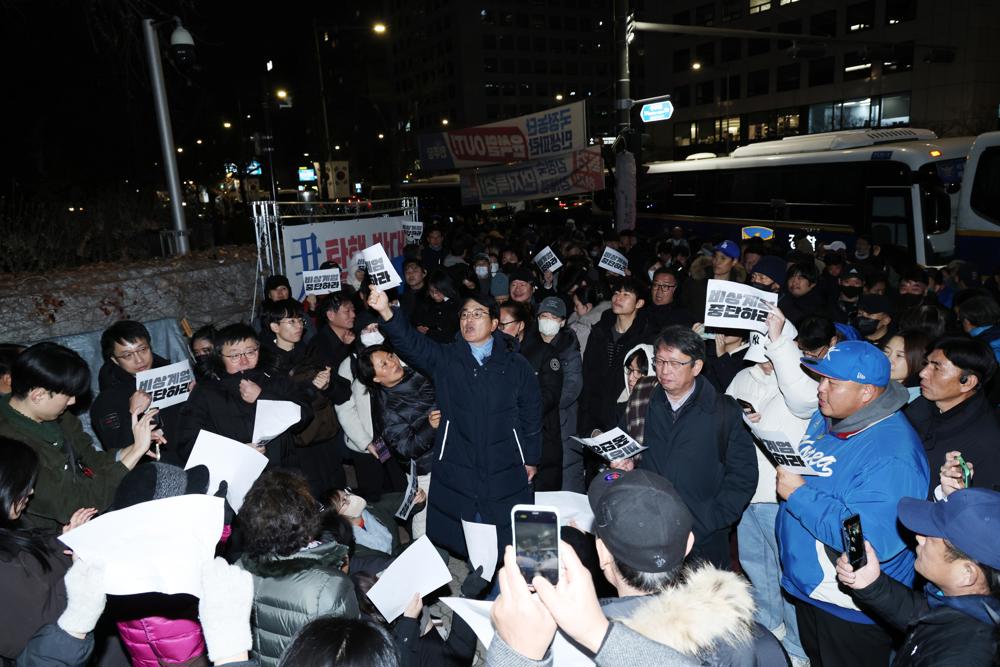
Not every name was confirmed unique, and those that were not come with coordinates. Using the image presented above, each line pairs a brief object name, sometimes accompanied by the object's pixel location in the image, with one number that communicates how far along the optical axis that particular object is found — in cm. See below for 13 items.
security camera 799
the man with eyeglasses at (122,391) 457
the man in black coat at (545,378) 508
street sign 1416
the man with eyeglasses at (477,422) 400
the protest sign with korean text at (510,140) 1484
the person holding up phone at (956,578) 194
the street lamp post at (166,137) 835
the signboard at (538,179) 1466
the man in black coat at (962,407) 344
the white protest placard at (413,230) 1024
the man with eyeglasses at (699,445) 353
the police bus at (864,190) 1280
